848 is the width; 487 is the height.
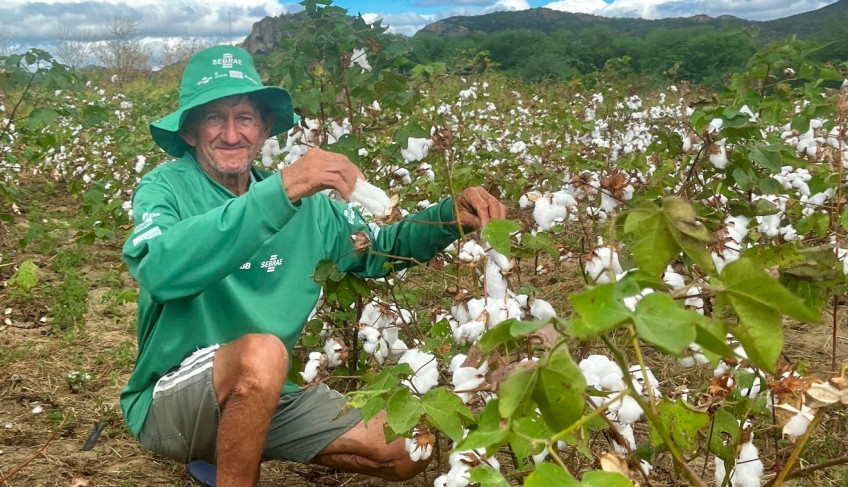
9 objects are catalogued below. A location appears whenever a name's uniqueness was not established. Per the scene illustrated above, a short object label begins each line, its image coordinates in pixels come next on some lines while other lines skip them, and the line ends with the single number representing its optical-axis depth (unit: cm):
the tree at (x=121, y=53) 1994
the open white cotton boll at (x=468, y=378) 137
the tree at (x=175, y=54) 2094
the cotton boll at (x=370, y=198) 185
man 198
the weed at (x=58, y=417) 316
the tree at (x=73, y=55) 1864
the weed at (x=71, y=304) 423
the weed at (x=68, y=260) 512
